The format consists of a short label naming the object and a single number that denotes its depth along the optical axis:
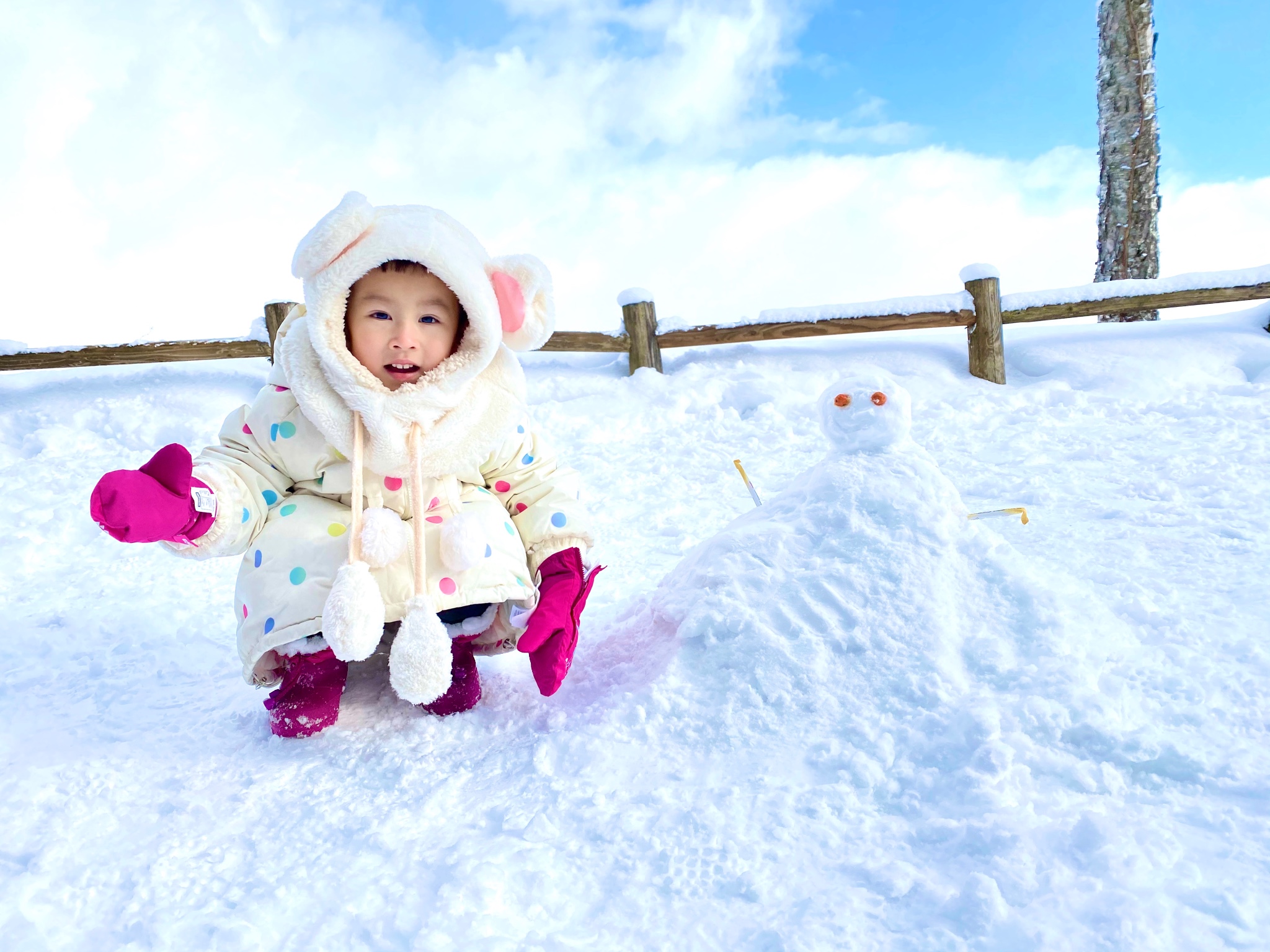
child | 1.69
